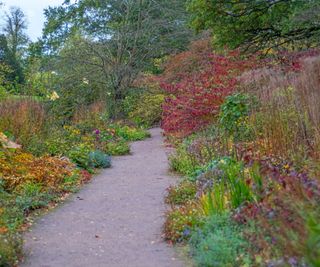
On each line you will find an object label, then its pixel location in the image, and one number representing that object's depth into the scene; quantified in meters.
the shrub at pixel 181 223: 6.09
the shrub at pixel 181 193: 8.12
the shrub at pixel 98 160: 12.80
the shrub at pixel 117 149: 15.79
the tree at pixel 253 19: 12.88
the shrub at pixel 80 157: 12.28
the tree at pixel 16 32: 50.03
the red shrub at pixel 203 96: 13.19
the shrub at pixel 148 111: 23.64
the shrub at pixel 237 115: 10.50
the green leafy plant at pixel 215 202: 6.00
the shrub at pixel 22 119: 12.42
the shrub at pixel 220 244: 4.69
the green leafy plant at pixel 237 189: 5.99
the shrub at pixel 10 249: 5.13
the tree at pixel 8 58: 39.34
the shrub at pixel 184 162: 10.12
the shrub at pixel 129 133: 19.83
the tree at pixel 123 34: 23.78
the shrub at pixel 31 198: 7.75
